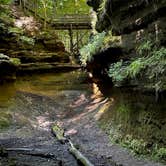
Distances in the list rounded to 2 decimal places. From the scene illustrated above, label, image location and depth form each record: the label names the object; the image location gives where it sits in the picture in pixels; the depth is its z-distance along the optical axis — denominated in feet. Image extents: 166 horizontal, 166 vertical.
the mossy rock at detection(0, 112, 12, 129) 34.38
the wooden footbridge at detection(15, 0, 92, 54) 67.12
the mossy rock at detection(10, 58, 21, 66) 45.00
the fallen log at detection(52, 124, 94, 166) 23.00
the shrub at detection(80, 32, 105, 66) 37.59
